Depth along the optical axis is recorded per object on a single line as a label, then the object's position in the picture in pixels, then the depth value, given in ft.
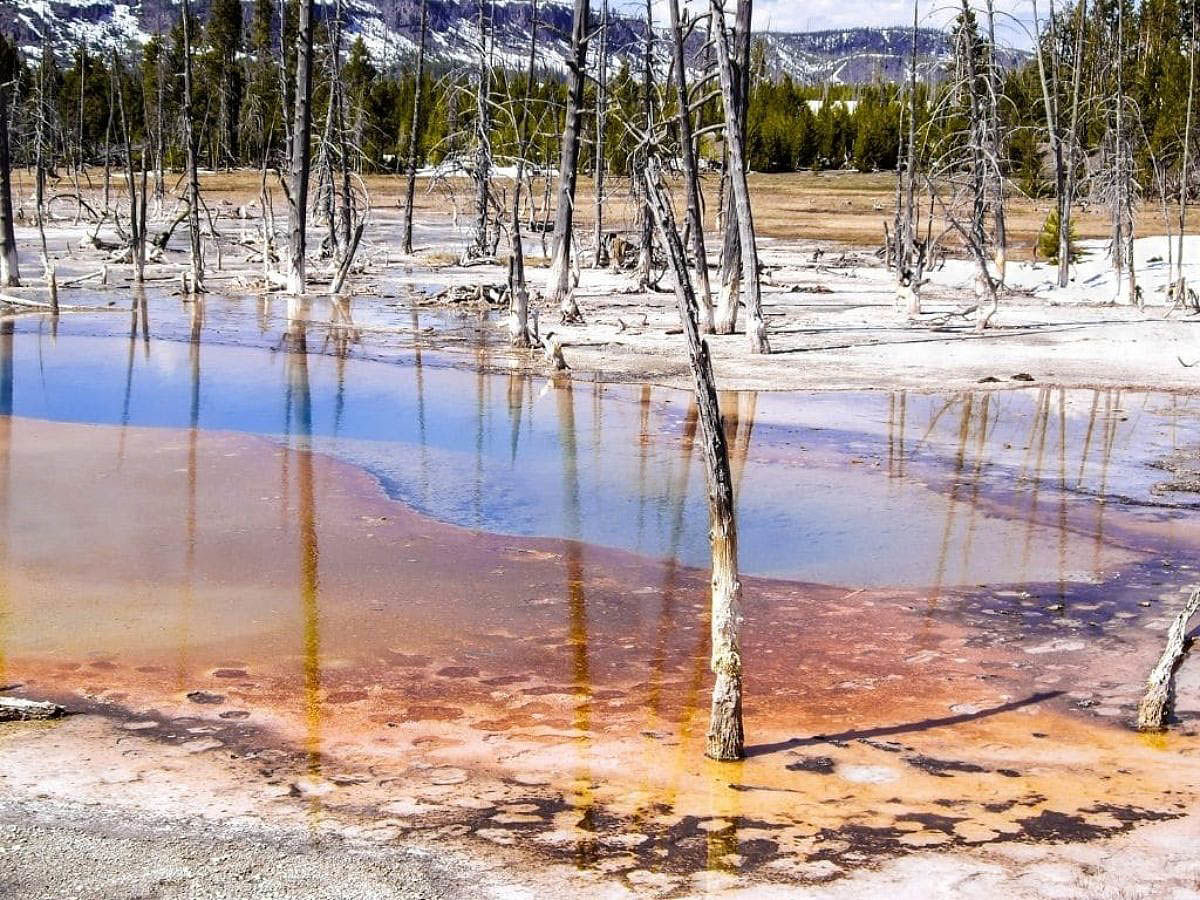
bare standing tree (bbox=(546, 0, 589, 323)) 78.69
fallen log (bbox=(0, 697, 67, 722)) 22.06
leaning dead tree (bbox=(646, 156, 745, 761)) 21.45
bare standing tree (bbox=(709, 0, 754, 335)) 70.74
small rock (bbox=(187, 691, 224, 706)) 23.76
